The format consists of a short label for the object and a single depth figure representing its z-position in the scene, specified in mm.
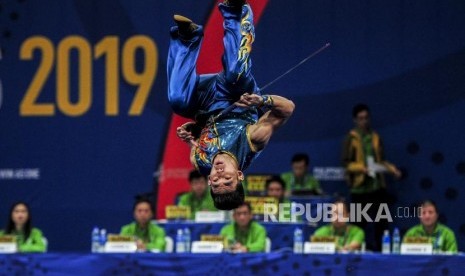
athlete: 8891
